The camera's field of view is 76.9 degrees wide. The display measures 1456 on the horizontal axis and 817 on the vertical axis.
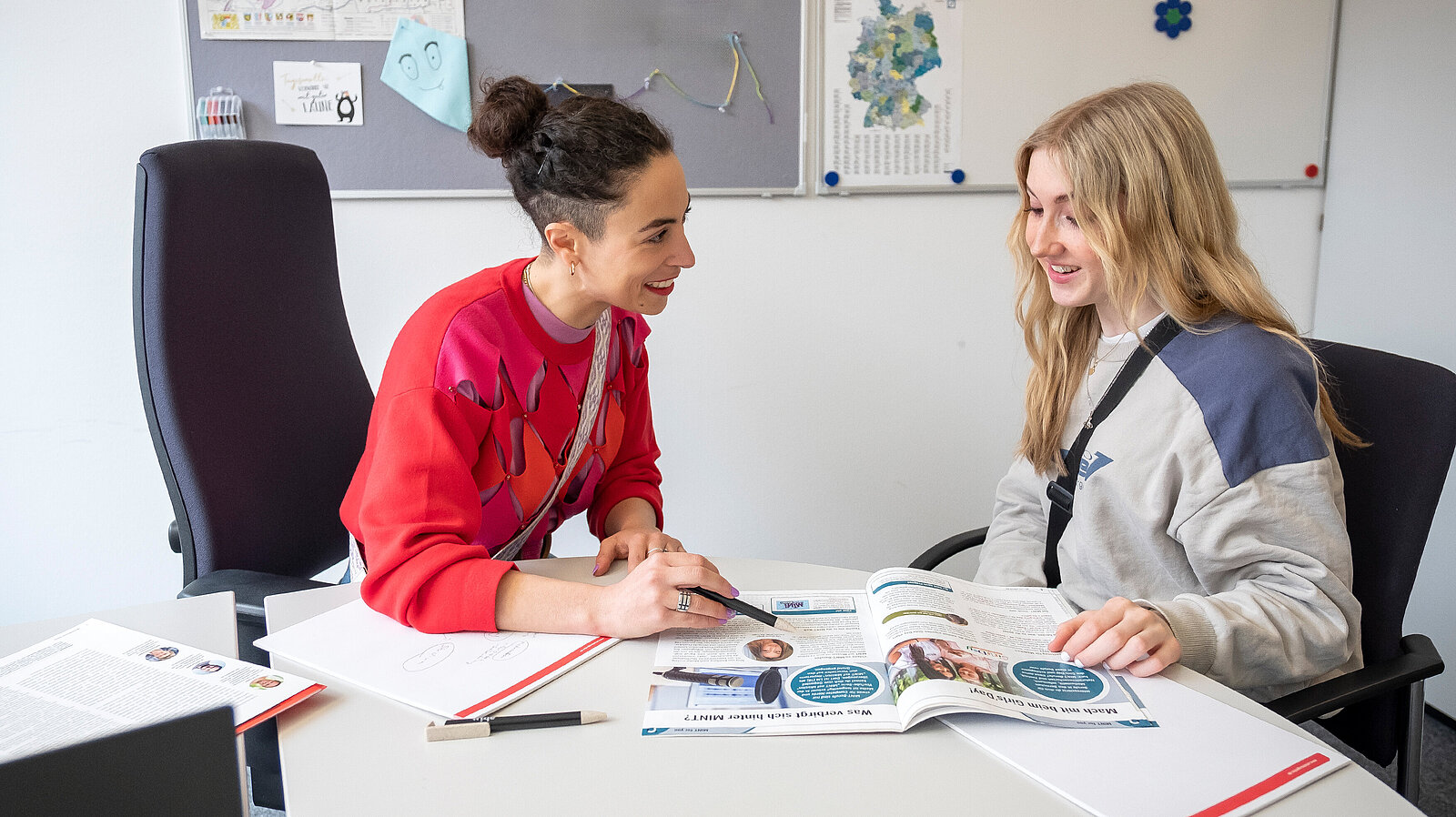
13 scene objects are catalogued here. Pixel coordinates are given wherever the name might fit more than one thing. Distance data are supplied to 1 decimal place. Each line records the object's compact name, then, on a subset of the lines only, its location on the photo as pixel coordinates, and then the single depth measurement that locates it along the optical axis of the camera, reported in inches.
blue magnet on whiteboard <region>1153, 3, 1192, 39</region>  82.5
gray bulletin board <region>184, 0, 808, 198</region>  75.8
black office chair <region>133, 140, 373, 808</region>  48.1
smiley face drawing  75.9
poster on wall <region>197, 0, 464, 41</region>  74.2
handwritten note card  75.6
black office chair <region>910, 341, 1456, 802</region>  42.1
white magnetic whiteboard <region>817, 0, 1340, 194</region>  82.0
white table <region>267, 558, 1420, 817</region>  26.5
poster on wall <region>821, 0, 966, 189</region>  80.2
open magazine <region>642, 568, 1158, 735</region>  30.2
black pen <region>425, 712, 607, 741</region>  29.7
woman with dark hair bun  37.2
